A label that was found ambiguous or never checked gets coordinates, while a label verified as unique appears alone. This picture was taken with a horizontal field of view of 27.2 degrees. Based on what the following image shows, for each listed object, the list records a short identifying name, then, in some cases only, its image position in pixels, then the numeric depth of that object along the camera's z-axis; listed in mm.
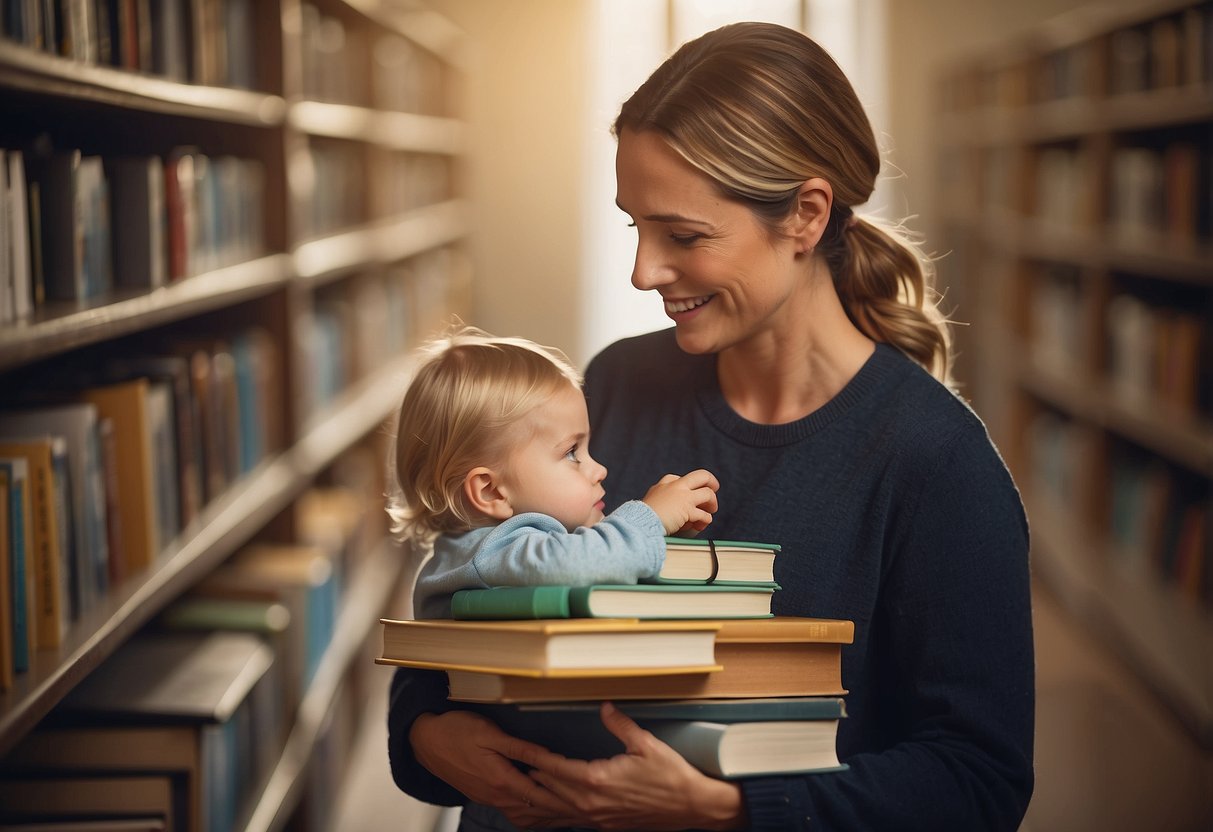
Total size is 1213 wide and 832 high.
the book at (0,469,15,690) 1926
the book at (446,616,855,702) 1687
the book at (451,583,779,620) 1672
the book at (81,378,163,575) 2275
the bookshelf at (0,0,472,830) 2086
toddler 1807
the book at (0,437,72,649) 2032
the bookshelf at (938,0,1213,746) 4022
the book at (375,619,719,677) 1642
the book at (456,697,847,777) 1706
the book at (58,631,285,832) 2315
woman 1763
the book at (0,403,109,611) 2130
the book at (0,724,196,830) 2257
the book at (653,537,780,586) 1746
